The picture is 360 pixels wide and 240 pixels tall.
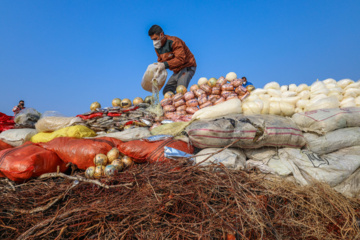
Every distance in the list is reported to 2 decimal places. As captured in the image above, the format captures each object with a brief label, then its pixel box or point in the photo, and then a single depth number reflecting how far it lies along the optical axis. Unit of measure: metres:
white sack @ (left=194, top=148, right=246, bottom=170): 2.35
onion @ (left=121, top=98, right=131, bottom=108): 4.57
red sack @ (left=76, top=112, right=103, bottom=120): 3.94
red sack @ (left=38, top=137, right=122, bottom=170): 2.52
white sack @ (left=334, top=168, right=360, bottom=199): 2.20
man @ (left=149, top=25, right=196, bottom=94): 5.24
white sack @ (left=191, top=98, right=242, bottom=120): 3.18
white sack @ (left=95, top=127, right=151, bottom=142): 3.13
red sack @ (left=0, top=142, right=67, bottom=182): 2.24
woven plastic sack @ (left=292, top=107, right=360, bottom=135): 2.62
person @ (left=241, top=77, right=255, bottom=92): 4.22
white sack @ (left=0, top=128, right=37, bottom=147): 3.50
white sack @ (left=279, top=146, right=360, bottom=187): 2.19
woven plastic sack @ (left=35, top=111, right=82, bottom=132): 3.64
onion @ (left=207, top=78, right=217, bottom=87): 4.35
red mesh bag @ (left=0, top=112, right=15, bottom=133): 4.48
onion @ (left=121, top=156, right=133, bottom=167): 2.52
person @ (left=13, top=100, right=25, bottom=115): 7.04
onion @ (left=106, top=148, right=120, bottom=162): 2.48
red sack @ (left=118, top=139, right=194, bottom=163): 2.56
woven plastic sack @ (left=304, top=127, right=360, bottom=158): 2.54
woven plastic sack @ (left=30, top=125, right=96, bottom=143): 3.22
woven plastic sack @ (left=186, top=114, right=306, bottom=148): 2.49
